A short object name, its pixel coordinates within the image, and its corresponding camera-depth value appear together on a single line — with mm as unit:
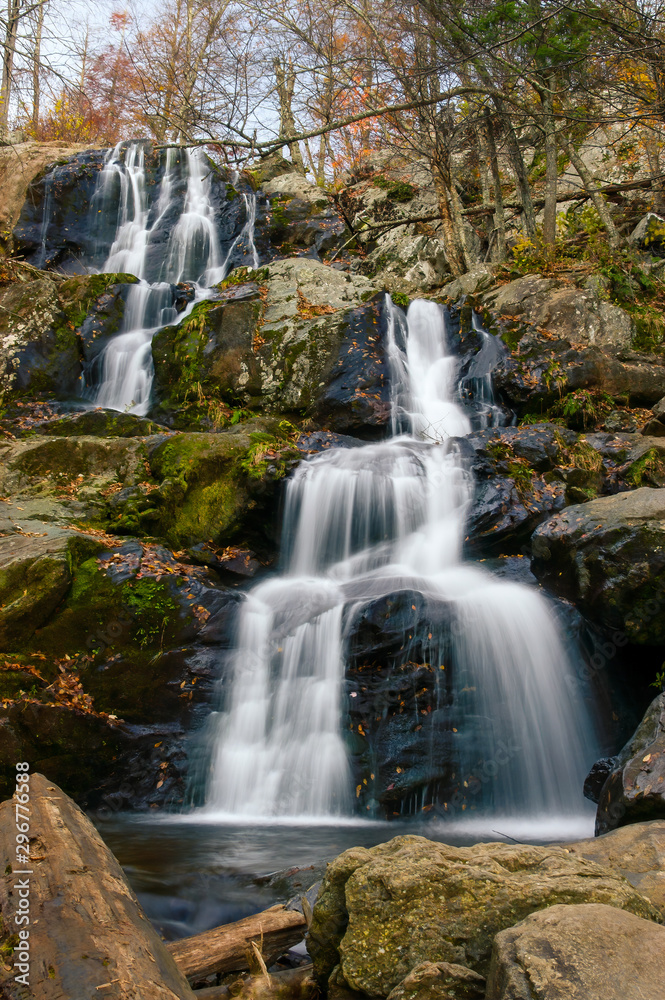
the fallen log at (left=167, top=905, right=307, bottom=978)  2658
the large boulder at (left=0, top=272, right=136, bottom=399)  10830
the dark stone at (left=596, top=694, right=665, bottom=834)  3652
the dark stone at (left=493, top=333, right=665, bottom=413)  9625
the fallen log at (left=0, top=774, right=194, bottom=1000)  1744
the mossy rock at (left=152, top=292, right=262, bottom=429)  10367
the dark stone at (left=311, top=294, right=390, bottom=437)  9688
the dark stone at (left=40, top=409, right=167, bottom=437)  9156
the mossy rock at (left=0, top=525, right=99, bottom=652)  5516
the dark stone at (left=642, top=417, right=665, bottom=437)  8812
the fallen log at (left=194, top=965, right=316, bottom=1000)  2467
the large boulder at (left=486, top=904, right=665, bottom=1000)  1608
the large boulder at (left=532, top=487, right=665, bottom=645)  4988
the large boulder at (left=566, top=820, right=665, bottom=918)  2754
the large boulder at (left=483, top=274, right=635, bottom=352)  10156
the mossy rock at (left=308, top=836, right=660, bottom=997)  2156
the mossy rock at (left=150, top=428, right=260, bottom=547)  7539
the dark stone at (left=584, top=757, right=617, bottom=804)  4922
